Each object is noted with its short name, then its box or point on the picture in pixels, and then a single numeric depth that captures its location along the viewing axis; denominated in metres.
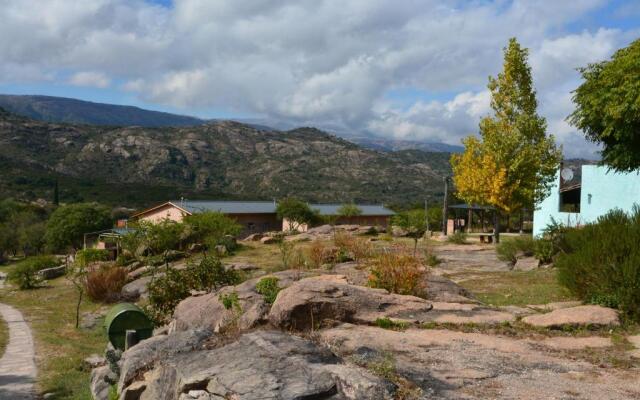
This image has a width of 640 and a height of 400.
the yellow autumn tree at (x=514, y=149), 22.86
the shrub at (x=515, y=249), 19.23
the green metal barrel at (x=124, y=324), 11.84
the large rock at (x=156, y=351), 7.45
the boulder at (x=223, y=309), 8.82
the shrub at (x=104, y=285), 24.08
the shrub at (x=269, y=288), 9.65
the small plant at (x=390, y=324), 8.48
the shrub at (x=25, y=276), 33.41
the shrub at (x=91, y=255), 34.34
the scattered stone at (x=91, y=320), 19.16
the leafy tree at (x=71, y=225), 56.94
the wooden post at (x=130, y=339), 10.47
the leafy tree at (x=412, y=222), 38.41
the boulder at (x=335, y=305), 8.43
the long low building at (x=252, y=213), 55.44
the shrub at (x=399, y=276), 10.90
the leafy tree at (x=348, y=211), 57.75
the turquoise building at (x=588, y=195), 24.59
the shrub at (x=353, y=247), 16.98
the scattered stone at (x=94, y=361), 12.47
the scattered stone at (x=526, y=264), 17.97
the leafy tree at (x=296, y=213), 52.62
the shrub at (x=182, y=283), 15.09
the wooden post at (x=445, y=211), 38.88
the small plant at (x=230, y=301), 9.93
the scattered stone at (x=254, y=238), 39.23
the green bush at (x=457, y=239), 28.46
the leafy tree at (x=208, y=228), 33.38
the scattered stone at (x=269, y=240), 36.25
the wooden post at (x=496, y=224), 25.08
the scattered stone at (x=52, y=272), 37.22
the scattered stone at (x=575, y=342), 7.59
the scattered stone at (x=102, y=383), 8.95
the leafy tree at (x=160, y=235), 26.86
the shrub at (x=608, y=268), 9.33
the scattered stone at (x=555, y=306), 10.09
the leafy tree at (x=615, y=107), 16.23
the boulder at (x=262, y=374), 5.41
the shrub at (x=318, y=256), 17.41
